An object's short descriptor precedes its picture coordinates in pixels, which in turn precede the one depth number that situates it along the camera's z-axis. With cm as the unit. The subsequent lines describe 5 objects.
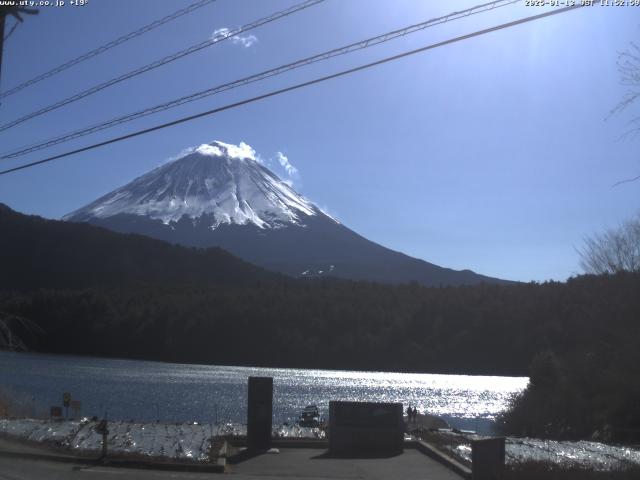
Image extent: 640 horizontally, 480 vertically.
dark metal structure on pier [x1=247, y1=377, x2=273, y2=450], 1942
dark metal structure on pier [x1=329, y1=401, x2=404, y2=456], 2002
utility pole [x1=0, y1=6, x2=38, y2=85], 1110
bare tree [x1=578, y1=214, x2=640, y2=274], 3841
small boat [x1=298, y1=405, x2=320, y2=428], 3581
